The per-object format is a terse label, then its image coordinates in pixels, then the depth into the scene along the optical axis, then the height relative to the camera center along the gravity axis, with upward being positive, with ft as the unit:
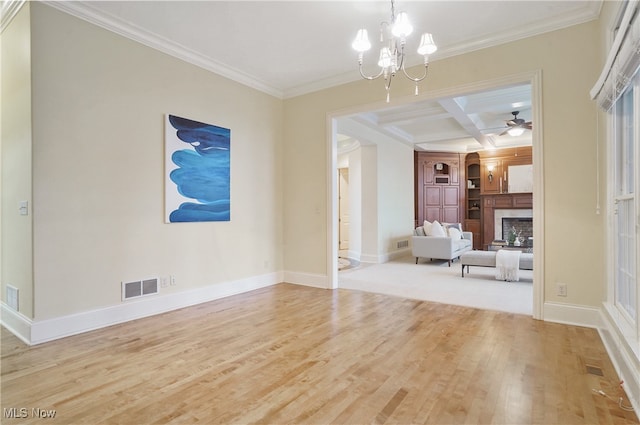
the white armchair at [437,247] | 22.00 -2.29
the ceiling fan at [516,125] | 20.88 +5.56
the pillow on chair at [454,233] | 24.03 -1.45
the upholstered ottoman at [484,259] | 17.51 -2.53
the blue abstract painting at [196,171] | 12.46 +1.67
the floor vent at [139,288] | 11.18 -2.57
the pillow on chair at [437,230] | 23.32 -1.17
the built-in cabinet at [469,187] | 30.55 +2.48
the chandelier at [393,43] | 8.43 +4.63
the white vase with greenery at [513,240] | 23.38 -1.88
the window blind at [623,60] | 5.89 +3.05
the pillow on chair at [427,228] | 23.57 -1.08
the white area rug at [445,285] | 13.53 -3.54
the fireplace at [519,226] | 29.58 -1.14
